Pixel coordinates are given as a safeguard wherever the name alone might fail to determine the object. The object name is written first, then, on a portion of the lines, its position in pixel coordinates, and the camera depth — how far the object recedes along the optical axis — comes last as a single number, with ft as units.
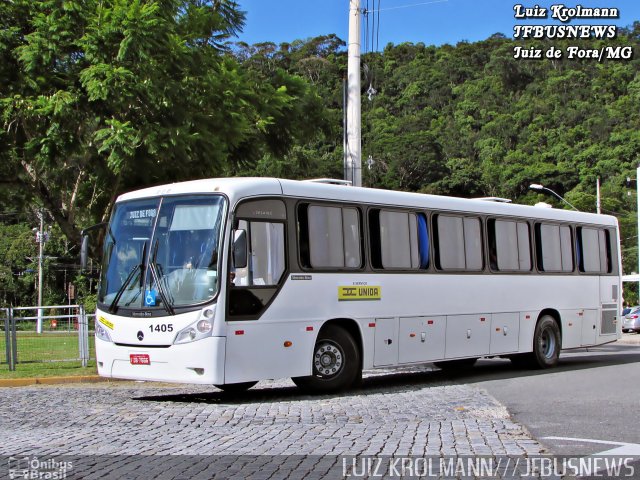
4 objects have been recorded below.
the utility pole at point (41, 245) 203.10
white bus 39.63
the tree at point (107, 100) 52.85
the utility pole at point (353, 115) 63.82
